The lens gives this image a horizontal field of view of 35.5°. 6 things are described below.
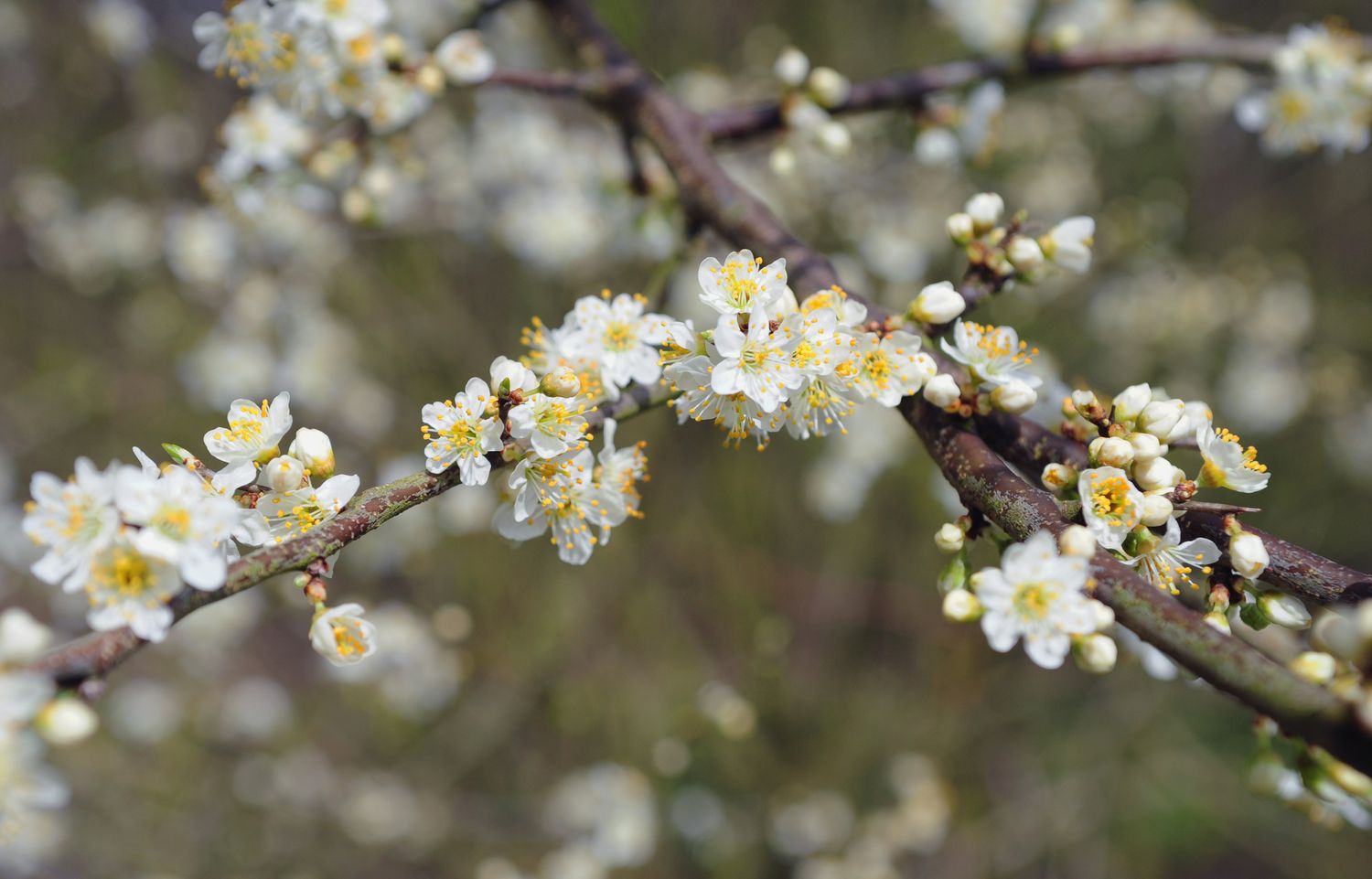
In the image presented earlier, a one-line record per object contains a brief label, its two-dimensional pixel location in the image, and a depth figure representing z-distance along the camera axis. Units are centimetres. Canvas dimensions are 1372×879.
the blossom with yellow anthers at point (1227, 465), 40
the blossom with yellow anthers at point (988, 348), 41
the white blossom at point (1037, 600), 37
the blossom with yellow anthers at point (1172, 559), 39
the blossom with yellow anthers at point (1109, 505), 39
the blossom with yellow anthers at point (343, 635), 40
